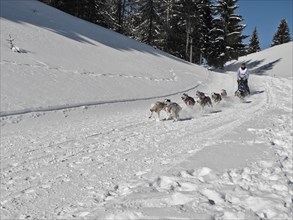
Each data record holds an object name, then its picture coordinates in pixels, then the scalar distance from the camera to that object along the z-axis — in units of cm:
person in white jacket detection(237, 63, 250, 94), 1804
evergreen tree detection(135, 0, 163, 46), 4050
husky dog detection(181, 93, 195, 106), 1267
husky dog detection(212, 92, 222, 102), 1442
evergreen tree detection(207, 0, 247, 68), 4197
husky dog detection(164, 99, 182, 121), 1134
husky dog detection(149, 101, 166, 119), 1155
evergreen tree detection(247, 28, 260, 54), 7319
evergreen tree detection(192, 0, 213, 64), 4138
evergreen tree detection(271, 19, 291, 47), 7288
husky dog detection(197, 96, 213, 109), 1313
